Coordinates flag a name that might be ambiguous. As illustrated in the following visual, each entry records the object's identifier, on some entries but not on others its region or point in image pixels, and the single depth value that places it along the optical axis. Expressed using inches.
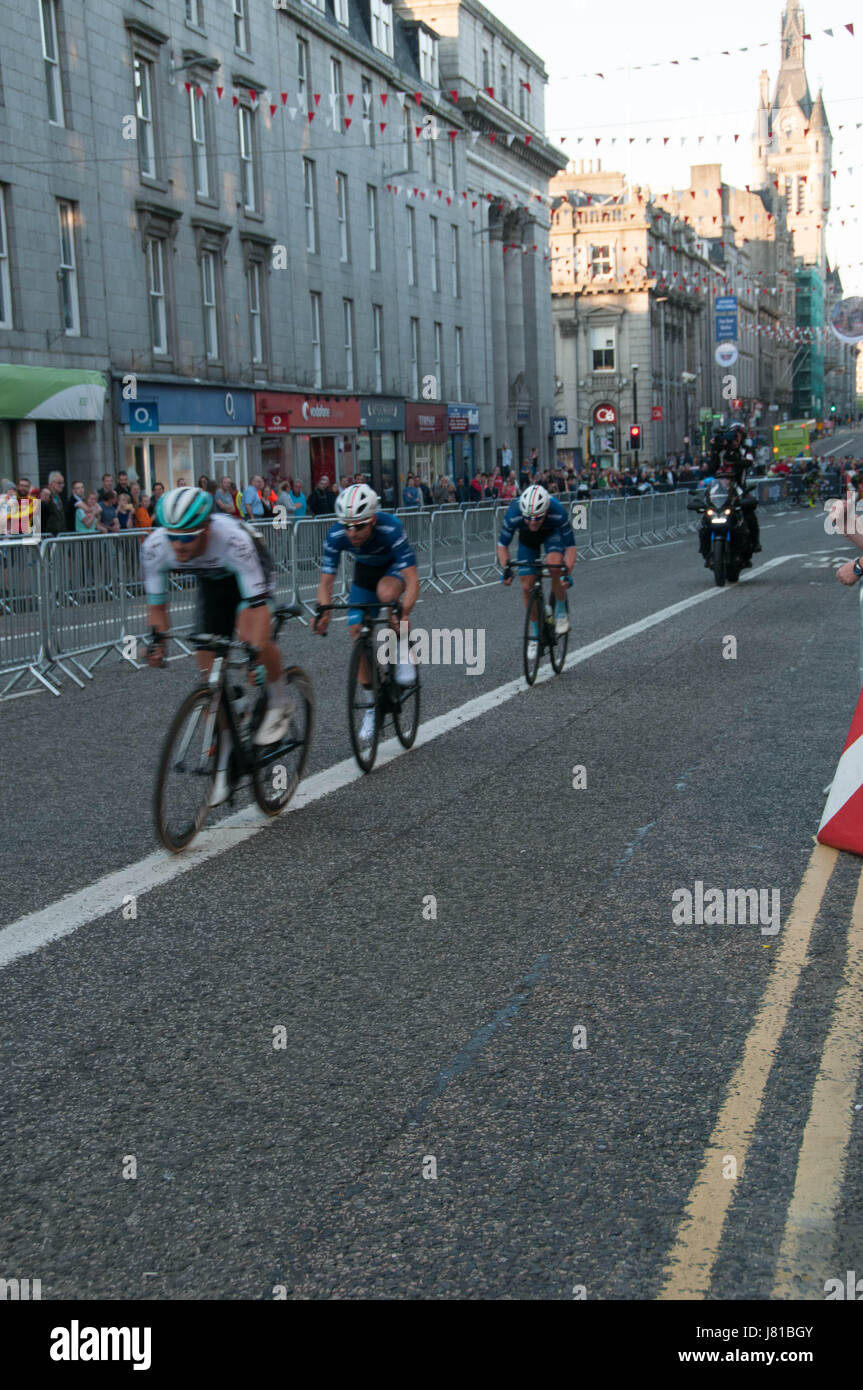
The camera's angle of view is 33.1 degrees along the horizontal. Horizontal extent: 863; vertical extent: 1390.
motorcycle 782.5
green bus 3449.8
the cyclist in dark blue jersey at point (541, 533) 468.4
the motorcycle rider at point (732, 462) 816.3
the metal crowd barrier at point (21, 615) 506.6
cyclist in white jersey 264.2
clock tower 7421.3
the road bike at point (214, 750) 260.4
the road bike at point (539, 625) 461.7
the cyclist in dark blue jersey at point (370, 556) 334.3
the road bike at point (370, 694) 332.8
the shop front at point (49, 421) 1013.8
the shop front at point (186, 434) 1194.6
